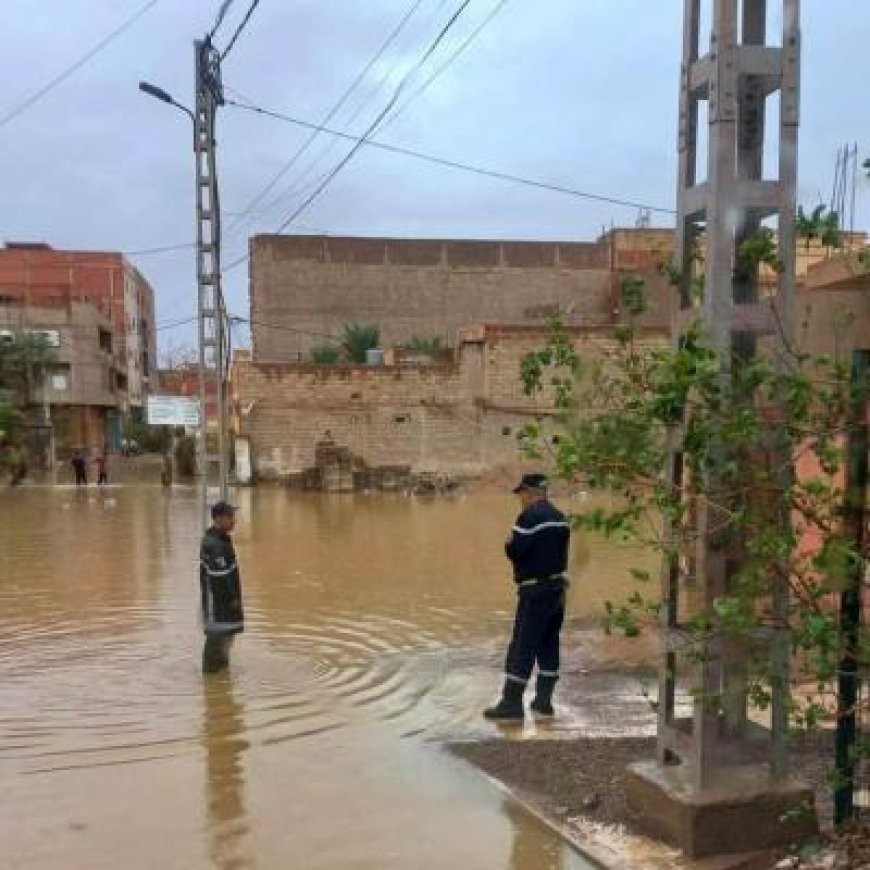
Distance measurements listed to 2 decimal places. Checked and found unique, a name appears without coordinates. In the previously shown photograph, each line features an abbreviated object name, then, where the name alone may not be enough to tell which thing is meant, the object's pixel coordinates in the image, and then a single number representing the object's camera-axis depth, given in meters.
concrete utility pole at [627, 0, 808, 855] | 4.36
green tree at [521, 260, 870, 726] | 3.57
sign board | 29.59
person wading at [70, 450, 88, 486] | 38.06
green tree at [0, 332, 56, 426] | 51.75
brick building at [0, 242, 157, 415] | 70.19
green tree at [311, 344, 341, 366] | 52.01
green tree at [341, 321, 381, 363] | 52.12
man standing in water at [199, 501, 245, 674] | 8.14
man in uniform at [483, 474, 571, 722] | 7.12
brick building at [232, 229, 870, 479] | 34.34
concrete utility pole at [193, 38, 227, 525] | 12.83
